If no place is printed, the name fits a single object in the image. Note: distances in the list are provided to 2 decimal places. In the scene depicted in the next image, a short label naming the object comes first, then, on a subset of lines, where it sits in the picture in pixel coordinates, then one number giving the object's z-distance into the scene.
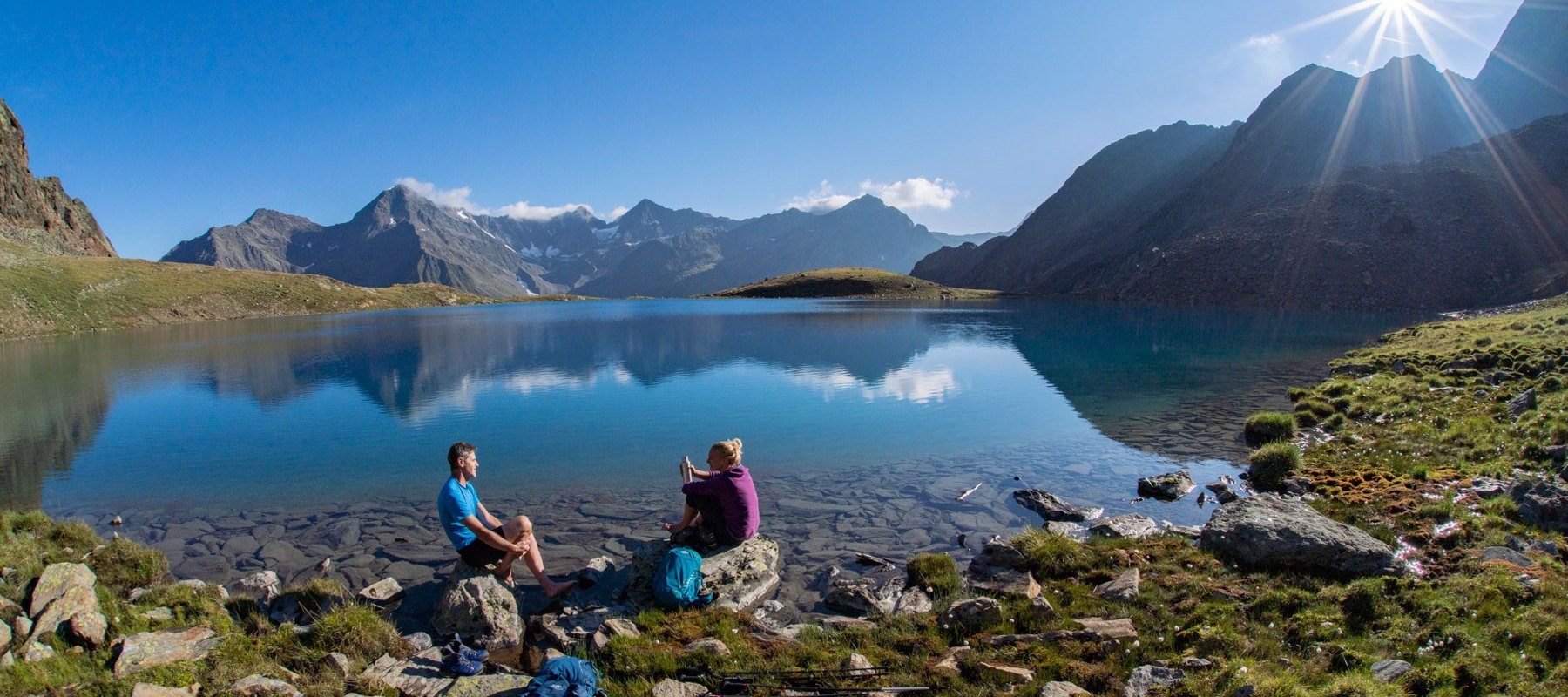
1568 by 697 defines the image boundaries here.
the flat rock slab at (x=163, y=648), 7.73
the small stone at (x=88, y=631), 8.25
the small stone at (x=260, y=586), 11.10
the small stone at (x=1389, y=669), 6.69
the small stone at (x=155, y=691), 6.93
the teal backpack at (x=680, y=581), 10.41
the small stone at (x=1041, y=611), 9.23
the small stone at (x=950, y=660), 7.80
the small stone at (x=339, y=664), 8.05
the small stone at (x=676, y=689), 7.54
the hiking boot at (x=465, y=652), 8.66
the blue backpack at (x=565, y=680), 7.12
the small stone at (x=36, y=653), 7.64
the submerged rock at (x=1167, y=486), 16.52
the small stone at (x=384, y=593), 10.94
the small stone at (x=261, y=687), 7.21
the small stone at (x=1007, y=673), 7.36
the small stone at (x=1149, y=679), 6.91
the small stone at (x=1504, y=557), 9.04
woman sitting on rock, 11.94
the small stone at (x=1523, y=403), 17.67
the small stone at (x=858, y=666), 7.98
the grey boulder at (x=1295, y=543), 9.65
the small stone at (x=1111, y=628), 8.27
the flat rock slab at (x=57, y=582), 8.80
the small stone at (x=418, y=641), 9.18
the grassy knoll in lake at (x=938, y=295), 191.25
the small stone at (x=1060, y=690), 6.93
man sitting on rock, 10.93
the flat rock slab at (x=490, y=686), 7.63
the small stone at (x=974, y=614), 9.08
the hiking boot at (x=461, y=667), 8.27
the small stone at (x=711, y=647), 8.62
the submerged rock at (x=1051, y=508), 15.12
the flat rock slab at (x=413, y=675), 7.77
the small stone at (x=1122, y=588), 9.74
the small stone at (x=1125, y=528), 13.30
